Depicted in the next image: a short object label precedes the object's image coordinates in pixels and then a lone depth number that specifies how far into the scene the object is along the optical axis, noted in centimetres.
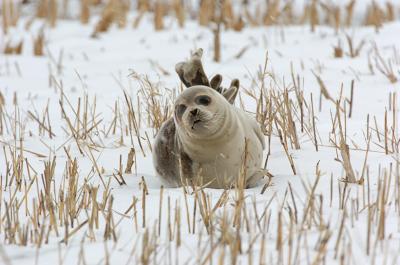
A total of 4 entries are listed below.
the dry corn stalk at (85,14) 2136
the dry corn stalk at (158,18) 1944
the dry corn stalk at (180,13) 1955
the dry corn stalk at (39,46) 1723
